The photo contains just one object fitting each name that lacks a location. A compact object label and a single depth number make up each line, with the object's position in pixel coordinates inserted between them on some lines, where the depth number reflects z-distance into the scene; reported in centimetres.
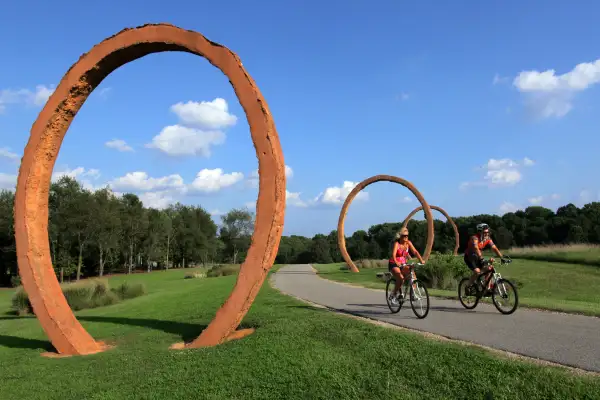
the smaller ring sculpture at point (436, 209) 3915
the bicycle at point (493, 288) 844
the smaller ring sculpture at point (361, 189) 3066
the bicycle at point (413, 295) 833
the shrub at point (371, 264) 3294
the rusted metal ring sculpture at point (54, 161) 749
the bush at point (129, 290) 2072
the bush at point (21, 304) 1768
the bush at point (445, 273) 1648
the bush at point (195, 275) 3560
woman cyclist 897
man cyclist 901
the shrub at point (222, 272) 3551
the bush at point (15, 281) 3936
